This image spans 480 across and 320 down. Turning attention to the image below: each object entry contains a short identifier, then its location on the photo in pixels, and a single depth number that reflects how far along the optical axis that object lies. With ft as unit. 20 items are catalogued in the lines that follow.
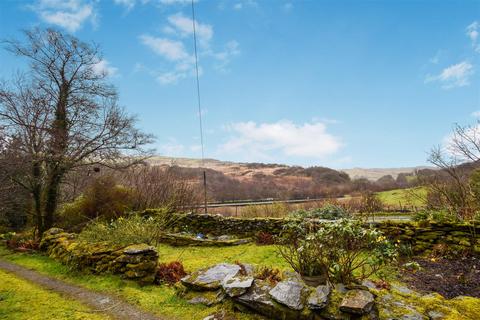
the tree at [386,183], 92.76
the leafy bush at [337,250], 13.23
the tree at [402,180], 93.82
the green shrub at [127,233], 22.20
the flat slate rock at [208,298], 14.58
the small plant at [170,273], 19.00
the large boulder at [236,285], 13.34
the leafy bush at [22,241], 31.99
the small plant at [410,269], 19.39
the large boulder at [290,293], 11.85
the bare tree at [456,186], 27.50
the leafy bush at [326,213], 32.78
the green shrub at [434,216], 23.73
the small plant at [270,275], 14.17
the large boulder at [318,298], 11.40
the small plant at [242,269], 15.24
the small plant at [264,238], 31.68
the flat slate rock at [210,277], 15.67
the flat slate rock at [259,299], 12.46
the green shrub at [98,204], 41.63
